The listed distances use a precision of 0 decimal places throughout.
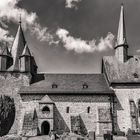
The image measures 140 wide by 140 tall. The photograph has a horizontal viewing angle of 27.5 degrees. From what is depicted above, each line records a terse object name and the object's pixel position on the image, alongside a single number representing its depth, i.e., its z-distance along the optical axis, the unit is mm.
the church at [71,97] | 41688
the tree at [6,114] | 42062
